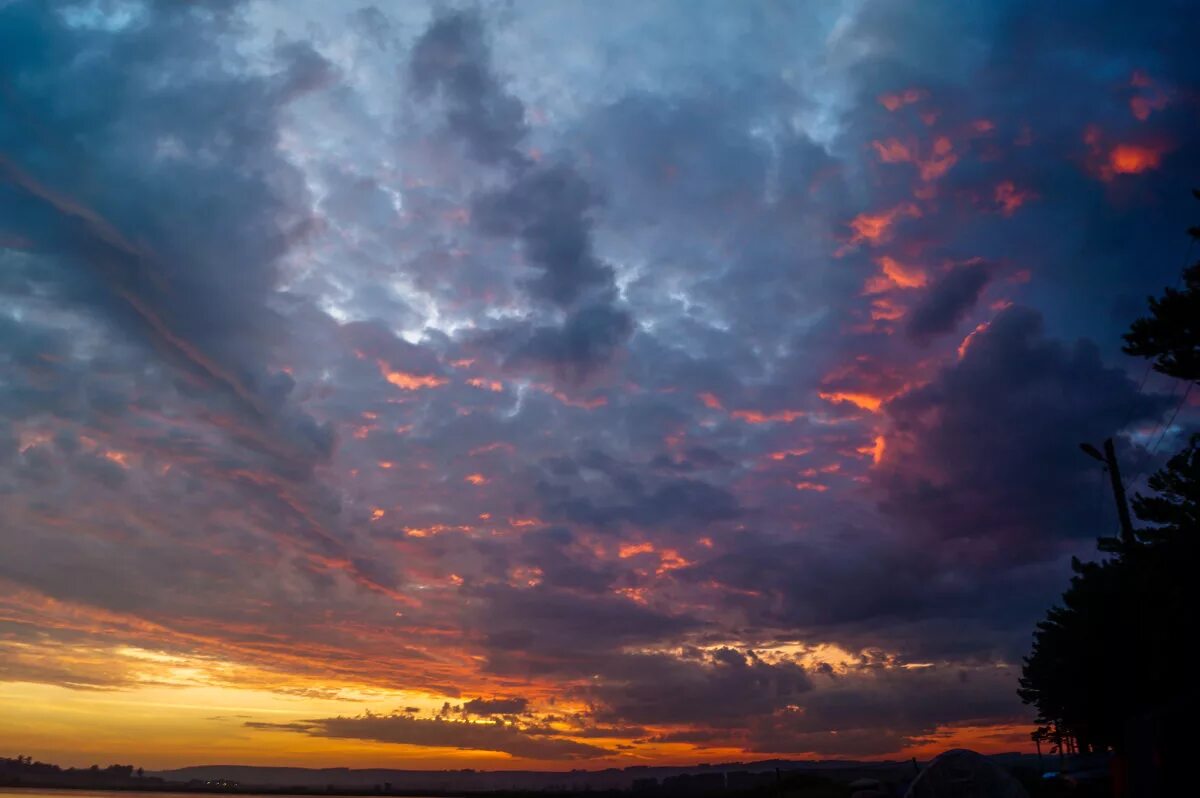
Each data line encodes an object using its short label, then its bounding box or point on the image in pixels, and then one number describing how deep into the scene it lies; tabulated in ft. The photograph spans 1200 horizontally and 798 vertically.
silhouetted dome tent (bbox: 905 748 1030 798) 126.93
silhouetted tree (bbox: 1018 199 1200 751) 100.27
